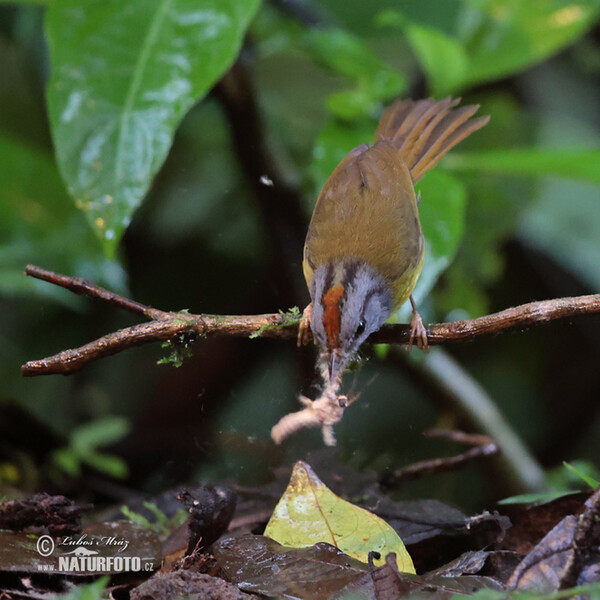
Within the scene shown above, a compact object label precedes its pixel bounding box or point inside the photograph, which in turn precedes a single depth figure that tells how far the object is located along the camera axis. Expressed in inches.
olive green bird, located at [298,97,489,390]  173.8
